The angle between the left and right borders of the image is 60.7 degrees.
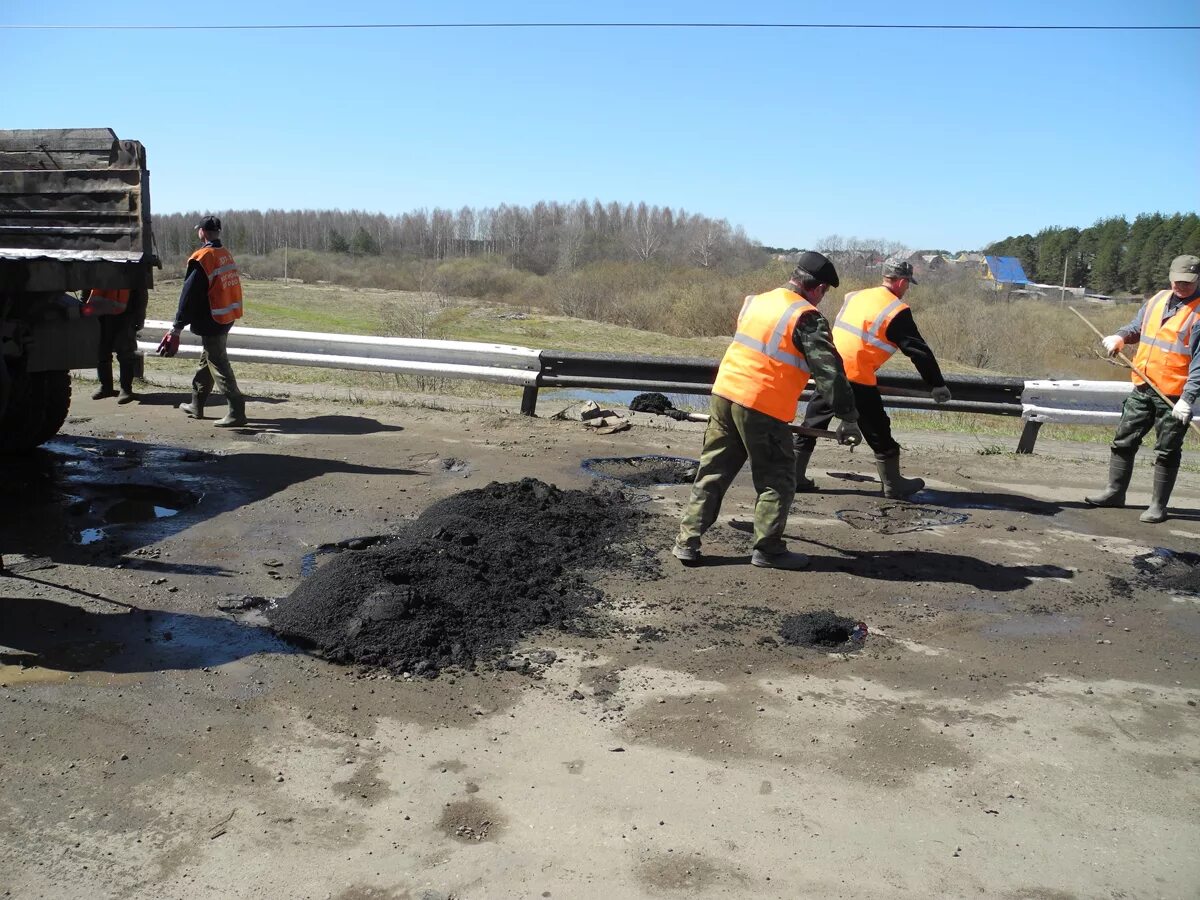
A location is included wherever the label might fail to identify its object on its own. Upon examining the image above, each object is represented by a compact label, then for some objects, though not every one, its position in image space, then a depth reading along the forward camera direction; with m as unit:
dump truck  7.81
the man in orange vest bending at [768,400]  6.14
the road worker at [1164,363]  7.64
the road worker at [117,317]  8.34
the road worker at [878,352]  7.61
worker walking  9.59
